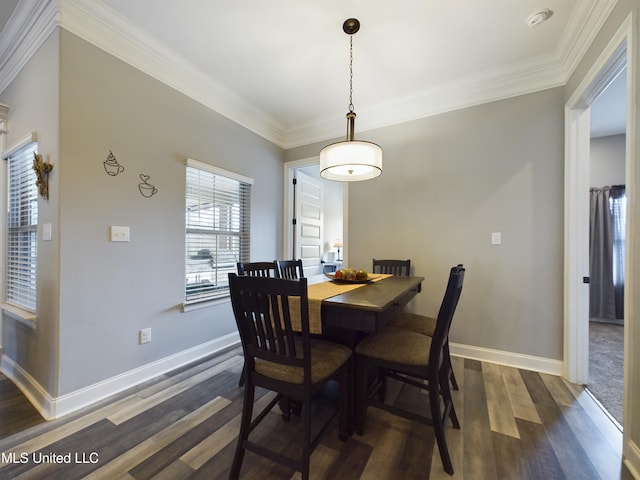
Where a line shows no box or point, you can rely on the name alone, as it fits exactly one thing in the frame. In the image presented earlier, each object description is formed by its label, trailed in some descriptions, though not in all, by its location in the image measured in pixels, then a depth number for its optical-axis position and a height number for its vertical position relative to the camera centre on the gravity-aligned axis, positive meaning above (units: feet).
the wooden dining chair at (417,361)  4.42 -2.16
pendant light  6.18 +2.02
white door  13.05 +0.92
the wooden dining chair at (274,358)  3.79 -1.87
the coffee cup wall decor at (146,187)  7.18 +1.41
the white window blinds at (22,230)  6.82 +0.22
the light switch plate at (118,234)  6.56 +0.12
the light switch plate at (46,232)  6.02 +0.14
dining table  4.44 -1.19
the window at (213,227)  8.63 +0.43
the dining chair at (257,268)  6.83 -0.79
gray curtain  12.32 -0.46
